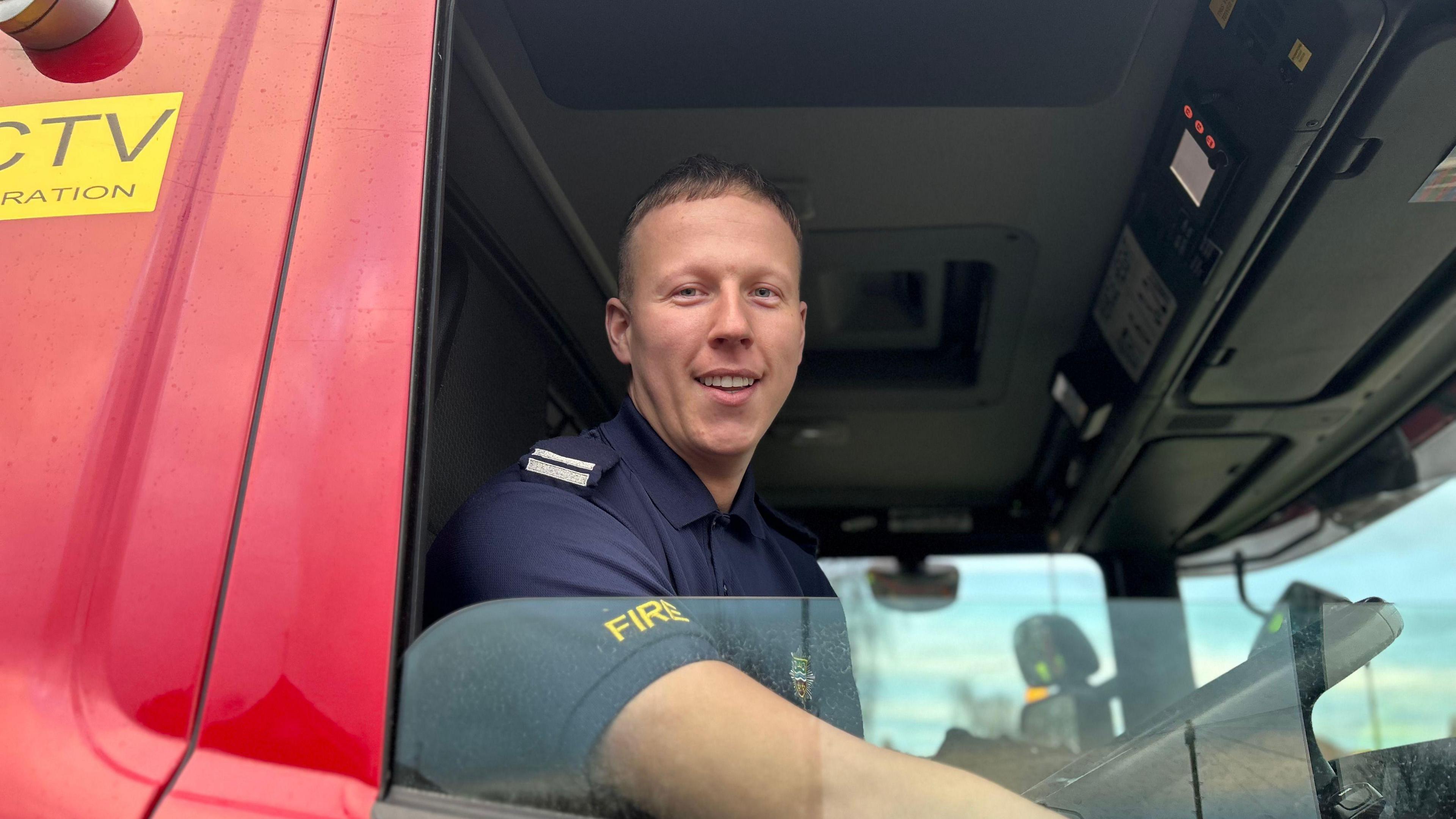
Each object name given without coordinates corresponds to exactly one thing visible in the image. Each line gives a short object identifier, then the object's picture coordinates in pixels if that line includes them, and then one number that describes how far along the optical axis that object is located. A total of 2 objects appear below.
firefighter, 0.71
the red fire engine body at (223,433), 0.76
